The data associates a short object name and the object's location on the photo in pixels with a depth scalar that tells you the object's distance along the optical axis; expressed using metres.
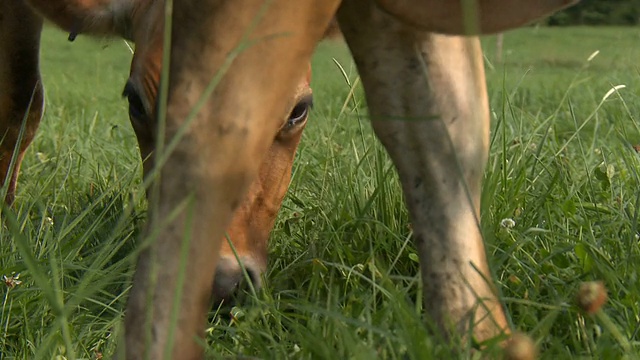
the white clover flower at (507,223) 4.60
